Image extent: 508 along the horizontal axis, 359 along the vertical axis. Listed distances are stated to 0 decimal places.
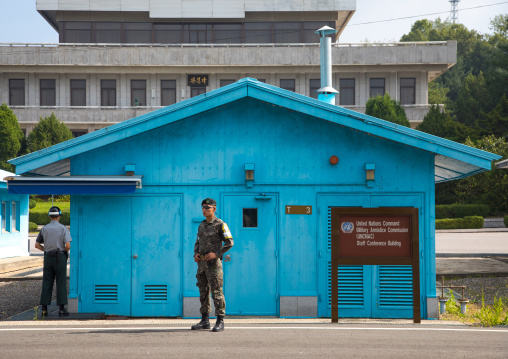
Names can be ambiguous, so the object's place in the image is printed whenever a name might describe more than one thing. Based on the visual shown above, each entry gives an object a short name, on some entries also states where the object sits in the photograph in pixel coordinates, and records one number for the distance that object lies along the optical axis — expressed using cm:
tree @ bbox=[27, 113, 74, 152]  4194
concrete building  4828
